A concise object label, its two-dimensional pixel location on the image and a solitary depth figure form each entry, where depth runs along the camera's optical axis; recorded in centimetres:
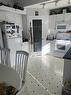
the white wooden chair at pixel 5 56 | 157
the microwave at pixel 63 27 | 316
